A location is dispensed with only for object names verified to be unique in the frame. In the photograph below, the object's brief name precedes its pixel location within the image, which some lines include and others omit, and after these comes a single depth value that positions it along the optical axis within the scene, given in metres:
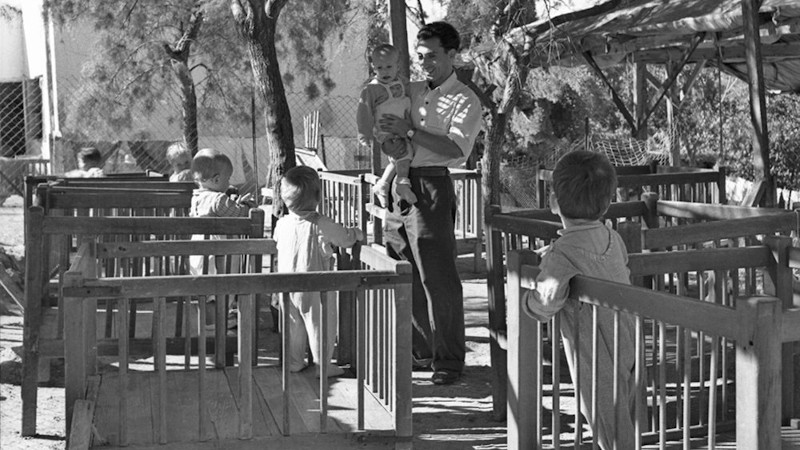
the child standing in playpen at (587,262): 3.78
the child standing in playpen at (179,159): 10.69
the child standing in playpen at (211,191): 7.39
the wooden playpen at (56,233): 5.80
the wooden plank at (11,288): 8.75
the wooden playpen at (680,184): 9.46
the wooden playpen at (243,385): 3.89
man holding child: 6.78
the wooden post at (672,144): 18.55
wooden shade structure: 9.36
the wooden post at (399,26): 8.23
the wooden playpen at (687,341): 2.72
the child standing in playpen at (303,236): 5.59
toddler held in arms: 6.89
